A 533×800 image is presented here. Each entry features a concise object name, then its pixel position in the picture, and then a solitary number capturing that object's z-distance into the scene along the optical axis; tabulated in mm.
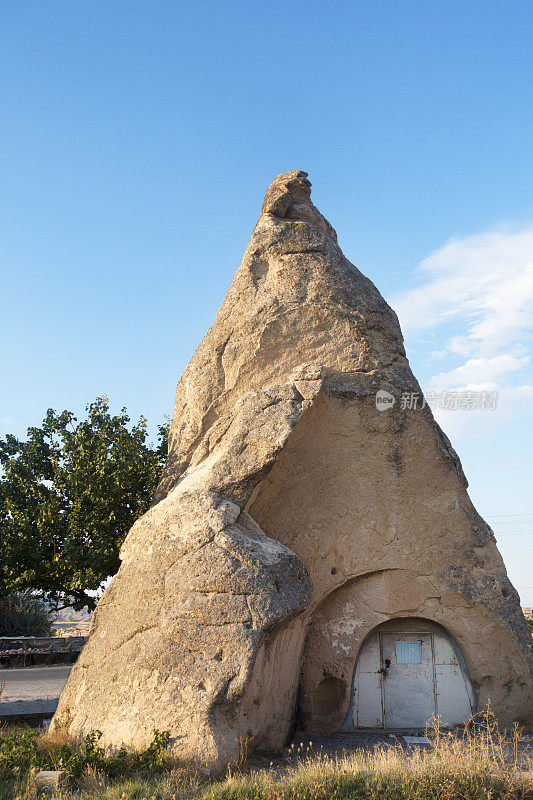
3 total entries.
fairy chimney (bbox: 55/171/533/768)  9891
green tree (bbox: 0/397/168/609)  16953
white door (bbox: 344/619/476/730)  11117
